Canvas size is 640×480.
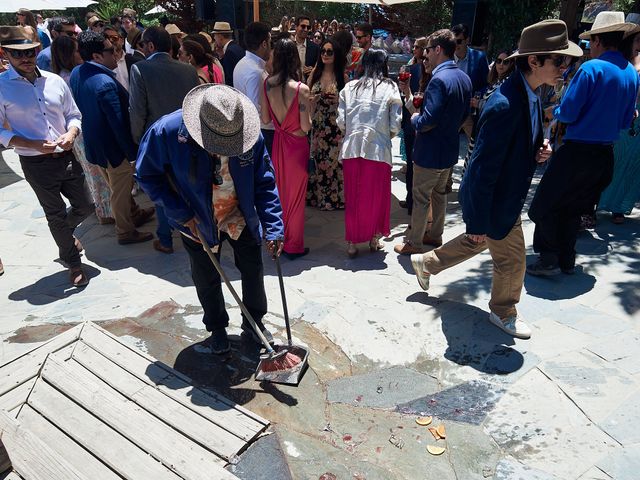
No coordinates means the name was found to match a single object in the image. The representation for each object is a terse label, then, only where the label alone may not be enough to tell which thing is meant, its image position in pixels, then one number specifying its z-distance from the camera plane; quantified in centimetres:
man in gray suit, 462
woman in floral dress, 528
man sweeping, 279
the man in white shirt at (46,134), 403
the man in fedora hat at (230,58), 659
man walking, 306
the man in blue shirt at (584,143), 416
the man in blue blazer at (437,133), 427
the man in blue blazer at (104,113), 472
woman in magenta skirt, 459
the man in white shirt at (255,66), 488
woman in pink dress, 451
